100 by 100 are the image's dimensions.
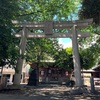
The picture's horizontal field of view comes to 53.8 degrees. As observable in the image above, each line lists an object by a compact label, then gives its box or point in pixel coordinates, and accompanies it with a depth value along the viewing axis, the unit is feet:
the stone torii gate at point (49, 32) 24.89
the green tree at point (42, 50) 32.13
